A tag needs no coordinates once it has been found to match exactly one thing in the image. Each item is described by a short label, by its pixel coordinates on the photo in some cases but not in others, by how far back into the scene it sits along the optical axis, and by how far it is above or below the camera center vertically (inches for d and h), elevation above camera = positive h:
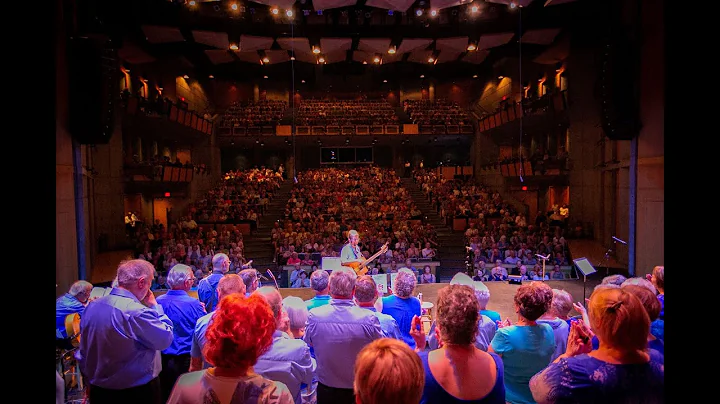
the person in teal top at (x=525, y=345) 98.7 -34.7
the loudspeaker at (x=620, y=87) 384.5 +85.8
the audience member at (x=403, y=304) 138.6 -36.1
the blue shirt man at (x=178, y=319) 132.7 -38.3
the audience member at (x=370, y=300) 115.0 -29.8
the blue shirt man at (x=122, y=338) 102.7 -33.9
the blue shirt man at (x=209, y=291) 166.2 -37.7
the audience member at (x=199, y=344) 101.3 -34.9
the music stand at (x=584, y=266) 229.9 -41.0
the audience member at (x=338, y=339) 108.0 -36.2
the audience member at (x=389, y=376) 57.3 -24.1
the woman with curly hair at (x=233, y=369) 67.9 -28.1
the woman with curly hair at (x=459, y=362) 72.5 -29.5
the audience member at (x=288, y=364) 94.4 -36.9
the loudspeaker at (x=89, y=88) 344.8 +79.3
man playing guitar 282.0 -45.1
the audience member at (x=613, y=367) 71.6 -29.3
